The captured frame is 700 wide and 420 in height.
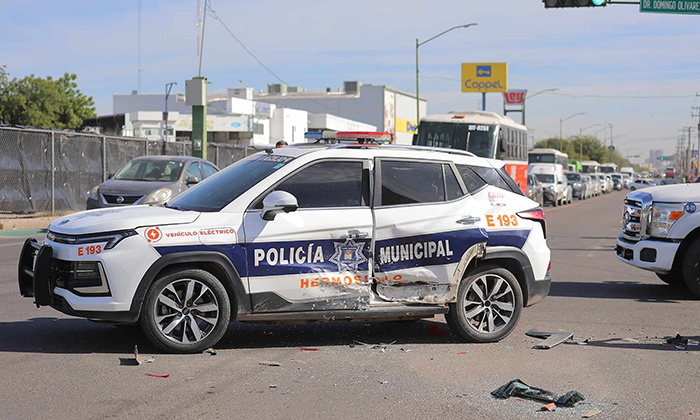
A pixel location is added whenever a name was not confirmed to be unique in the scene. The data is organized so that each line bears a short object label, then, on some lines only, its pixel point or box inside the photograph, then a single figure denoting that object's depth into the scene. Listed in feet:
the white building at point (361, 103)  334.03
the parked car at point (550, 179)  133.49
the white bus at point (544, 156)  177.06
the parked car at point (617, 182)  307.58
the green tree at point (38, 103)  215.72
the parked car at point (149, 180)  54.70
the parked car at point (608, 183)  246.47
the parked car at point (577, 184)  173.78
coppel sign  294.66
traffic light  61.52
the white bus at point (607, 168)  343.71
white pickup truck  34.73
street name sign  67.26
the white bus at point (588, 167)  306.55
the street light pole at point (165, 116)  221.99
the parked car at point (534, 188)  113.19
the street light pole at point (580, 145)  500.90
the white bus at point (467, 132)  85.46
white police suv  21.88
